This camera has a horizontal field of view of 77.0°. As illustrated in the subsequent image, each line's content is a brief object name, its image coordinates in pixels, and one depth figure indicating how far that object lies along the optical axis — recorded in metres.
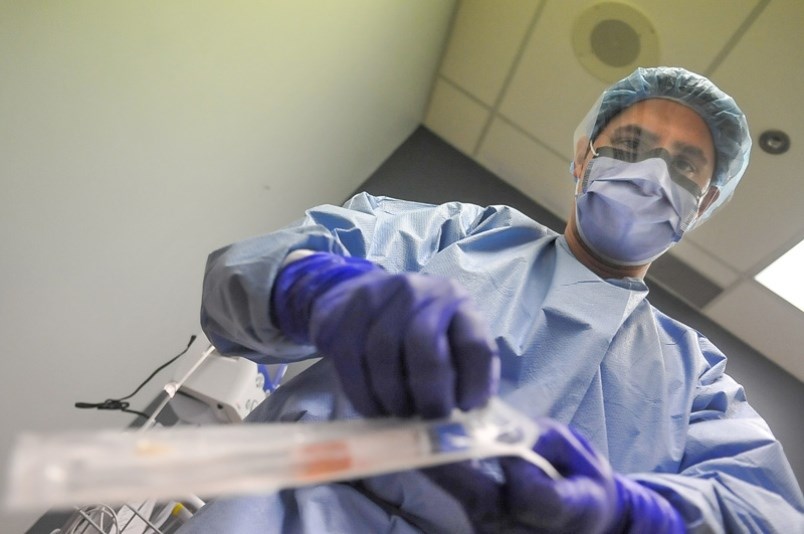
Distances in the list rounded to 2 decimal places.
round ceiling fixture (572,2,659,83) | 1.56
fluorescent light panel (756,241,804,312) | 1.79
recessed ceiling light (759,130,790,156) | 1.53
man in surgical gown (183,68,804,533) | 0.48
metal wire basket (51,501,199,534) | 0.84
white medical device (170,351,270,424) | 1.03
